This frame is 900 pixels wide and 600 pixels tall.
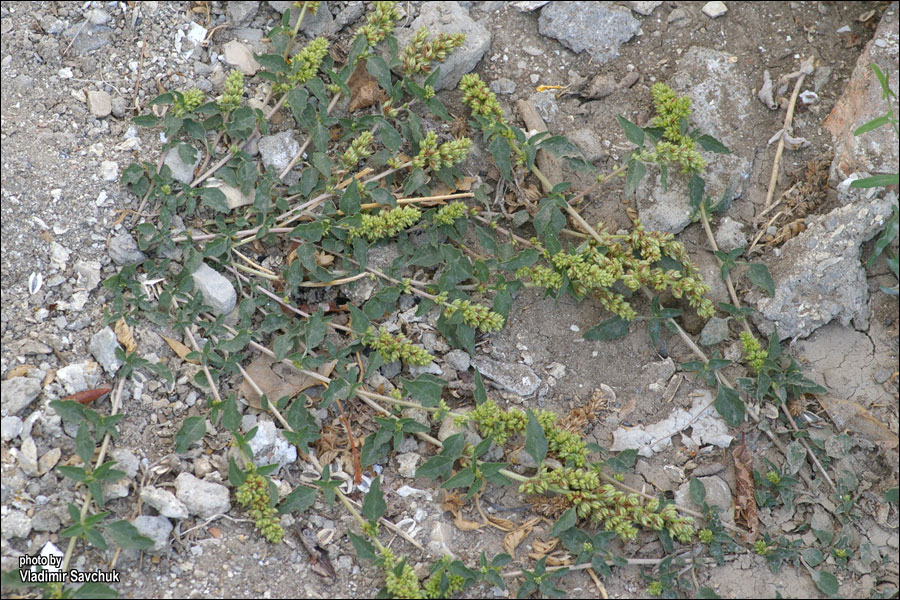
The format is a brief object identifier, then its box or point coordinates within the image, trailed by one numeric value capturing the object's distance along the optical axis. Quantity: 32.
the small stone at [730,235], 3.71
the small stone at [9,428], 2.93
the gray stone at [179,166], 3.54
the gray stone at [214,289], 3.37
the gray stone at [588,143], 3.89
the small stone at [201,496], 3.01
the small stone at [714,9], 4.14
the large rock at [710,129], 3.76
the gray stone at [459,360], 3.52
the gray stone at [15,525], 2.83
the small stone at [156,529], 2.89
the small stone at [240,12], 3.95
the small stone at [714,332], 3.57
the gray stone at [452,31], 3.88
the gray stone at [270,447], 3.20
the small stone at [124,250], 3.34
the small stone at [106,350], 3.18
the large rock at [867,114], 3.58
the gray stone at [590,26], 4.09
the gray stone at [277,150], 3.69
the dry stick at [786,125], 3.79
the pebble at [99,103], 3.58
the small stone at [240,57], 3.84
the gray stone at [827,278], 3.45
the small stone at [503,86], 4.00
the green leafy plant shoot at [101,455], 2.81
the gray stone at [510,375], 3.49
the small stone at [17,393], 2.96
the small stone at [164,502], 2.95
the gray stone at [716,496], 3.30
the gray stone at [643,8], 4.14
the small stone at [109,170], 3.47
